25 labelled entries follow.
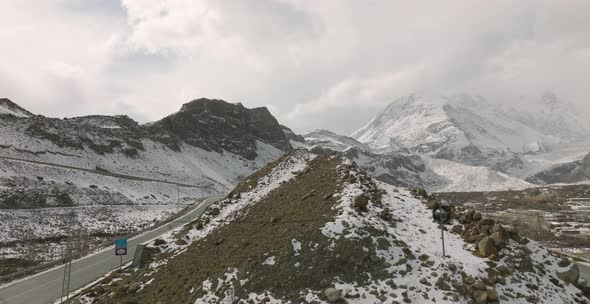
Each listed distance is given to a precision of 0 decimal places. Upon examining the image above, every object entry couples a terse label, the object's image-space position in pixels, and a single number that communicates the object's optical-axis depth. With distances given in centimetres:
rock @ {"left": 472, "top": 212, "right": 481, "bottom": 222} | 1825
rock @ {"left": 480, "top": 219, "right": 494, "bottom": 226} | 1733
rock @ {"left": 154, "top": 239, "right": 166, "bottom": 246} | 2444
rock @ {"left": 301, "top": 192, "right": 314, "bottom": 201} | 2187
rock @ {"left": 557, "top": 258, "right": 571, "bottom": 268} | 1612
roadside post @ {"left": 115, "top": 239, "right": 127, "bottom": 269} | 2547
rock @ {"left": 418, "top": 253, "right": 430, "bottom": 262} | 1497
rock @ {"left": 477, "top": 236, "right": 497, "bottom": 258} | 1506
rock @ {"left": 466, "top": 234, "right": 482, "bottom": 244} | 1638
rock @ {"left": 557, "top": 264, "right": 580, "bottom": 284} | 1559
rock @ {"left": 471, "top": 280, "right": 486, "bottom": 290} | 1309
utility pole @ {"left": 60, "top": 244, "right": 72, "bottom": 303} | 2051
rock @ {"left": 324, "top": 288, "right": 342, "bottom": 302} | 1277
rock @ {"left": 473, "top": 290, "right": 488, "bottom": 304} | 1273
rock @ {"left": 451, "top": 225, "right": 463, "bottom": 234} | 1769
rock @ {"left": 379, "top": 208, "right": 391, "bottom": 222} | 1816
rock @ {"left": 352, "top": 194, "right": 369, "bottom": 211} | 1808
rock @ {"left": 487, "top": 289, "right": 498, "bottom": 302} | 1287
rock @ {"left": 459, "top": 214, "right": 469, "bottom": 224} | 1848
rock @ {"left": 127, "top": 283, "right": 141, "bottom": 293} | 1772
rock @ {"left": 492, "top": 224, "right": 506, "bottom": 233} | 1619
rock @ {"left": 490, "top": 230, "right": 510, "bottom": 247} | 1546
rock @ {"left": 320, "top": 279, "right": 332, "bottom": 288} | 1348
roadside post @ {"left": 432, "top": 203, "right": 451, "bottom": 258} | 1748
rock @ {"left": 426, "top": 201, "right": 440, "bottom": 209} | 2032
